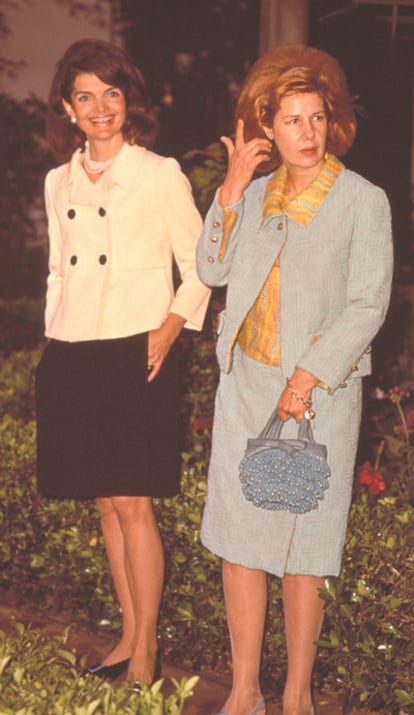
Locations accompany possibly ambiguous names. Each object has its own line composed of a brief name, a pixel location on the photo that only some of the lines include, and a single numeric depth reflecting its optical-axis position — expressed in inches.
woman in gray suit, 186.1
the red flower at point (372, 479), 257.9
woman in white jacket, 211.8
